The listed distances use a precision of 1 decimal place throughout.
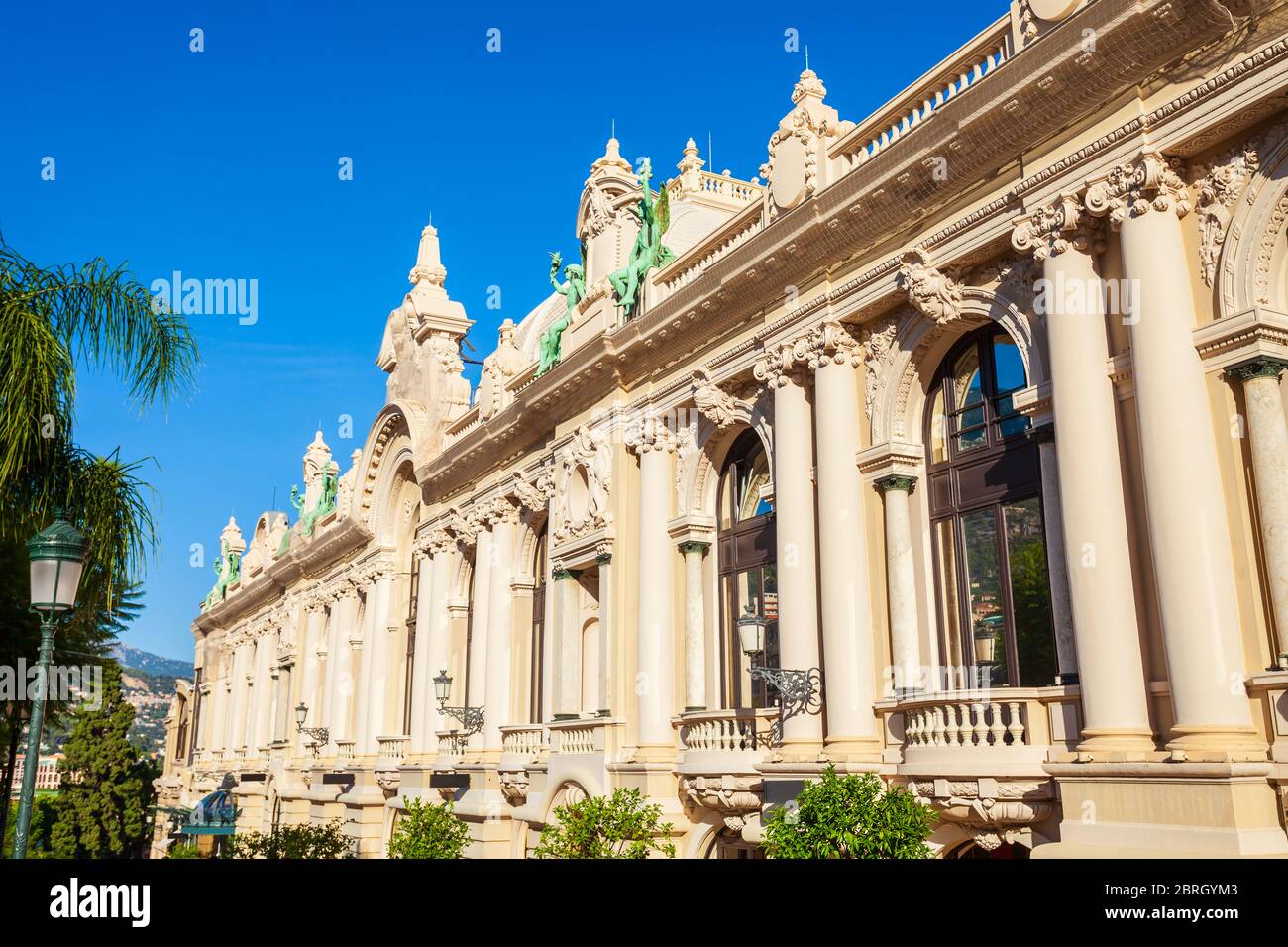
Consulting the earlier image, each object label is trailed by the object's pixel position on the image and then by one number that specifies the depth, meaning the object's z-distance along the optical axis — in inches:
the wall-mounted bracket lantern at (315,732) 1514.5
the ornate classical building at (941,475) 474.6
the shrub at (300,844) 1014.4
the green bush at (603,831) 684.1
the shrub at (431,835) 845.2
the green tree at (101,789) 2518.5
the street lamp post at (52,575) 384.2
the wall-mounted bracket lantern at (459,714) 1056.8
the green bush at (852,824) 498.0
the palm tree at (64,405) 422.9
